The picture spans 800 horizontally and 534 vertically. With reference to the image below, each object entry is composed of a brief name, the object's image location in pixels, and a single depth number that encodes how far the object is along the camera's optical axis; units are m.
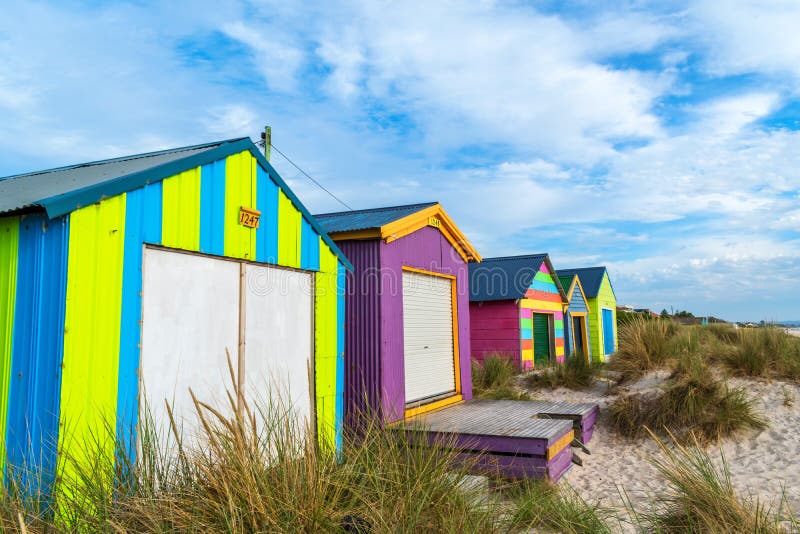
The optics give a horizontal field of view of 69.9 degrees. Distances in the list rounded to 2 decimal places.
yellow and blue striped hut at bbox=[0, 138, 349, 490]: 4.06
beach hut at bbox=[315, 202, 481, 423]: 8.29
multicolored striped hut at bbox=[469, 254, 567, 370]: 15.21
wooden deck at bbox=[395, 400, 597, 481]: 6.98
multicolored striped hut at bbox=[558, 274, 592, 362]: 19.30
